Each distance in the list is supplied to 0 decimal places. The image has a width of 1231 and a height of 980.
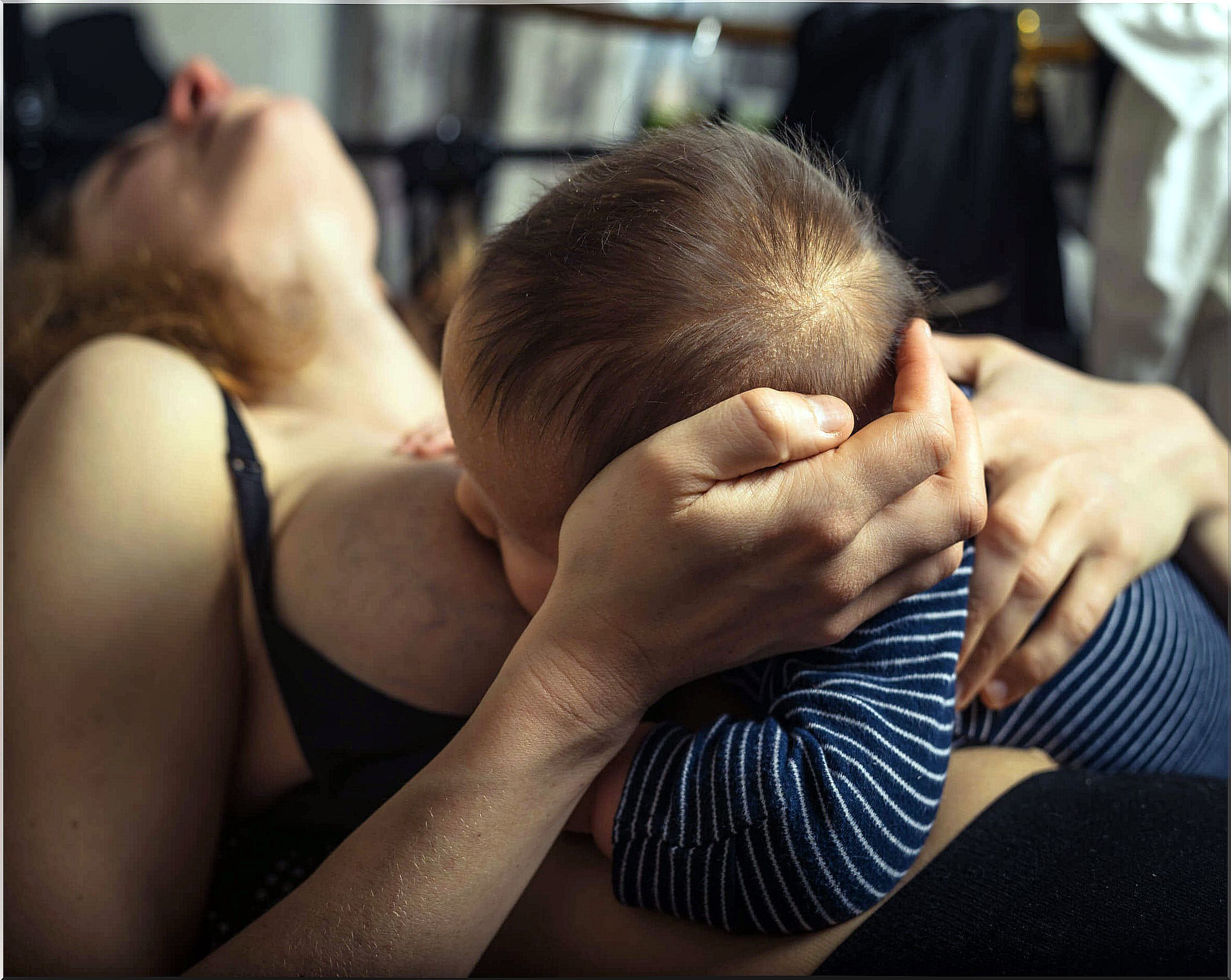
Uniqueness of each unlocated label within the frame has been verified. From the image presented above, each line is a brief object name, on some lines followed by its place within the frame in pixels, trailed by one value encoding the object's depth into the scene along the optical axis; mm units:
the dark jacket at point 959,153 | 1109
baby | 485
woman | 492
